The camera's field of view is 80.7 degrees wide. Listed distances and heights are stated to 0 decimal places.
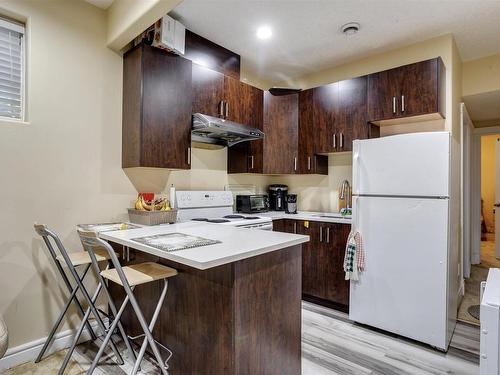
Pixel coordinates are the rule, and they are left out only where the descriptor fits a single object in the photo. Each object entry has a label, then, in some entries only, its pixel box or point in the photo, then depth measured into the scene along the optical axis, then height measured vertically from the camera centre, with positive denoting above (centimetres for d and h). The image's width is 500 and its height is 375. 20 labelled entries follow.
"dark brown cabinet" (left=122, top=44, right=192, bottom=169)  232 +64
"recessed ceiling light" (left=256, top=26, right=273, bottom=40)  267 +145
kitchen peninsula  139 -62
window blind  206 +83
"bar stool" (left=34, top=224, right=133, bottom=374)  178 -61
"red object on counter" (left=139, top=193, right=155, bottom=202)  247 -8
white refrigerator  218 -38
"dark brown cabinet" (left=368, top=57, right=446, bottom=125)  253 +86
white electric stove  277 -24
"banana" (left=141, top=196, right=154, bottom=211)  241 -16
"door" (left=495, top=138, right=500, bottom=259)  507 -26
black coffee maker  378 -13
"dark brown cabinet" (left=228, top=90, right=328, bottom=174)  338 +50
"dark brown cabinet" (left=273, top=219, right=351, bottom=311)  281 -74
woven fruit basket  233 -24
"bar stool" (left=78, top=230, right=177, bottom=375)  143 -48
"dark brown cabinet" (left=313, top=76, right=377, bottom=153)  295 +77
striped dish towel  254 -60
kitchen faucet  331 -5
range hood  257 +53
